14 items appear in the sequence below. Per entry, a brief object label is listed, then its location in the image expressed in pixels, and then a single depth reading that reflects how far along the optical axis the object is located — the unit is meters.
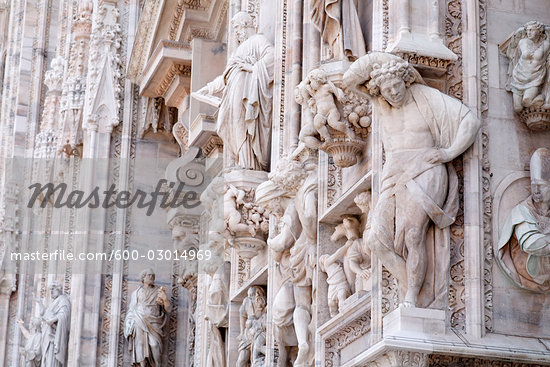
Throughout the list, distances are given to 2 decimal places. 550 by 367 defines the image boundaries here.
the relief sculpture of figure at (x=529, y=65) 12.23
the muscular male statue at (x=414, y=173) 11.63
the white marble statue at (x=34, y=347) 29.22
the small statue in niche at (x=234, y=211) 17.03
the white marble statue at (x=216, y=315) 18.53
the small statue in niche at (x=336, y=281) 13.63
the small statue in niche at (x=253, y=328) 16.55
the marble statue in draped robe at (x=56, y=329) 27.97
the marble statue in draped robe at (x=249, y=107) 17.52
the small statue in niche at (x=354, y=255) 13.22
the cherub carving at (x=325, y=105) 13.29
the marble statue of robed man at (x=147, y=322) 25.03
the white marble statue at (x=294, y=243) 14.66
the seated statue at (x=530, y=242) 11.65
